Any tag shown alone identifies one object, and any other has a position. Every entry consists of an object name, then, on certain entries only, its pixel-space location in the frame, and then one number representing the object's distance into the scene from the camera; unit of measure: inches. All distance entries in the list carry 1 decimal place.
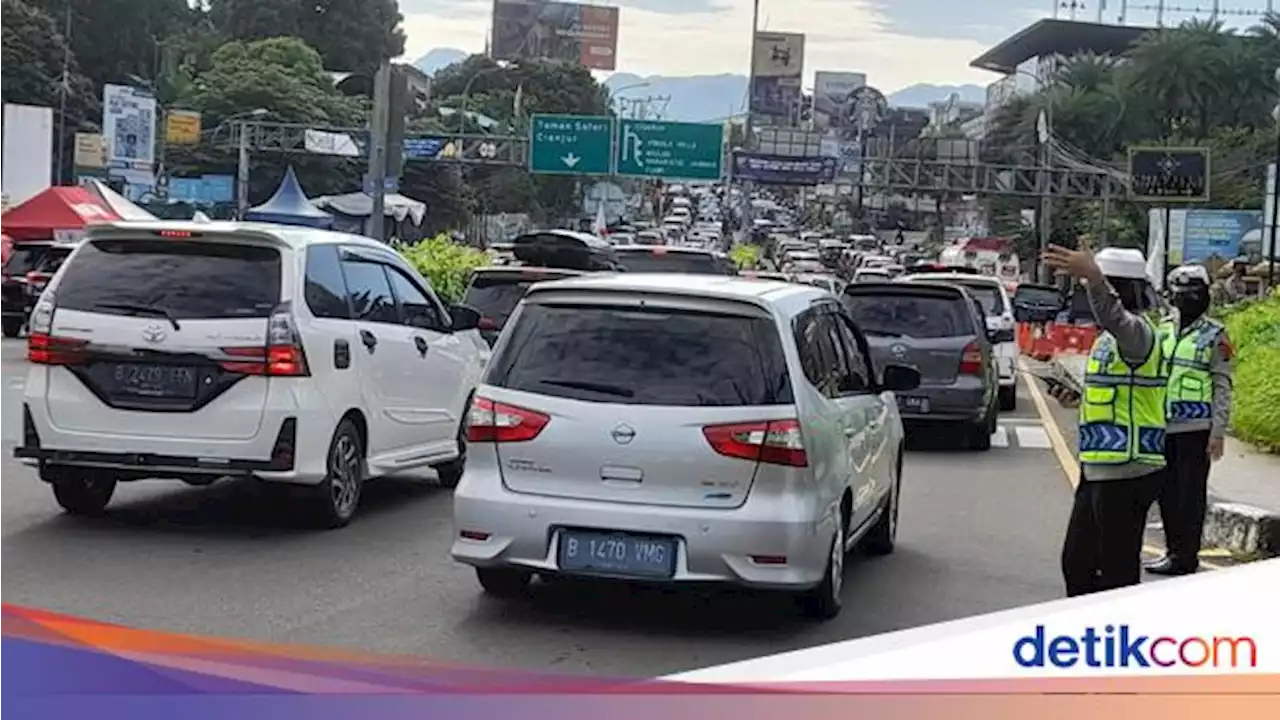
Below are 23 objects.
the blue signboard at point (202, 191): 2556.6
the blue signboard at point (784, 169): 2391.7
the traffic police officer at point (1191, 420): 354.6
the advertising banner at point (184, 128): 2444.6
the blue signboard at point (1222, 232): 2085.4
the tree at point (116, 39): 3127.5
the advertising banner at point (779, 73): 4557.1
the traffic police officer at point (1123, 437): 274.7
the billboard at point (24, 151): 1697.8
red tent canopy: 1295.5
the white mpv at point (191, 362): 363.9
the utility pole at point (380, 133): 919.7
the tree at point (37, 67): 2600.9
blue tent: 1419.0
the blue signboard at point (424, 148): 2342.5
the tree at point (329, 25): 3570.4
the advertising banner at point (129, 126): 2214.6
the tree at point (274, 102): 2669.8
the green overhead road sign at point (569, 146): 1919.3
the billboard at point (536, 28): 5000.0
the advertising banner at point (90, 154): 2269.9
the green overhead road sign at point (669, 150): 1930.4
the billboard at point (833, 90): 5359.3
